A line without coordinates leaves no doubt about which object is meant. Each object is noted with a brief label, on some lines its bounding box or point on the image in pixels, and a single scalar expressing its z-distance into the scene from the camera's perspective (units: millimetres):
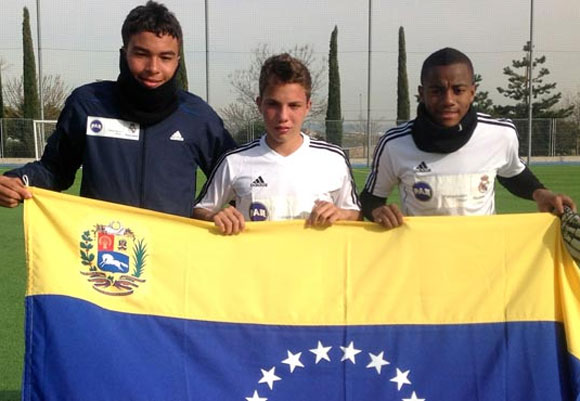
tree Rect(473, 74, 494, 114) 46906
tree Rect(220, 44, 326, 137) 33562
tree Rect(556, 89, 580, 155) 35969
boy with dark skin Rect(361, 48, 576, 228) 3207
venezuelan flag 3053
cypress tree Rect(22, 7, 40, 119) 36969
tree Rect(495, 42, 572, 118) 45875
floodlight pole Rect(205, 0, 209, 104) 32281
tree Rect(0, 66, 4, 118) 37475
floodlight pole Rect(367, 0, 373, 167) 33847
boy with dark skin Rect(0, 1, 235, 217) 3256
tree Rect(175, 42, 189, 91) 31844
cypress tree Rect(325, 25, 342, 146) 39625
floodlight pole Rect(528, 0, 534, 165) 32119
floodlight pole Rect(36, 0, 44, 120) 32188
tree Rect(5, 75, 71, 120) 40969
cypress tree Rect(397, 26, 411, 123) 39722
